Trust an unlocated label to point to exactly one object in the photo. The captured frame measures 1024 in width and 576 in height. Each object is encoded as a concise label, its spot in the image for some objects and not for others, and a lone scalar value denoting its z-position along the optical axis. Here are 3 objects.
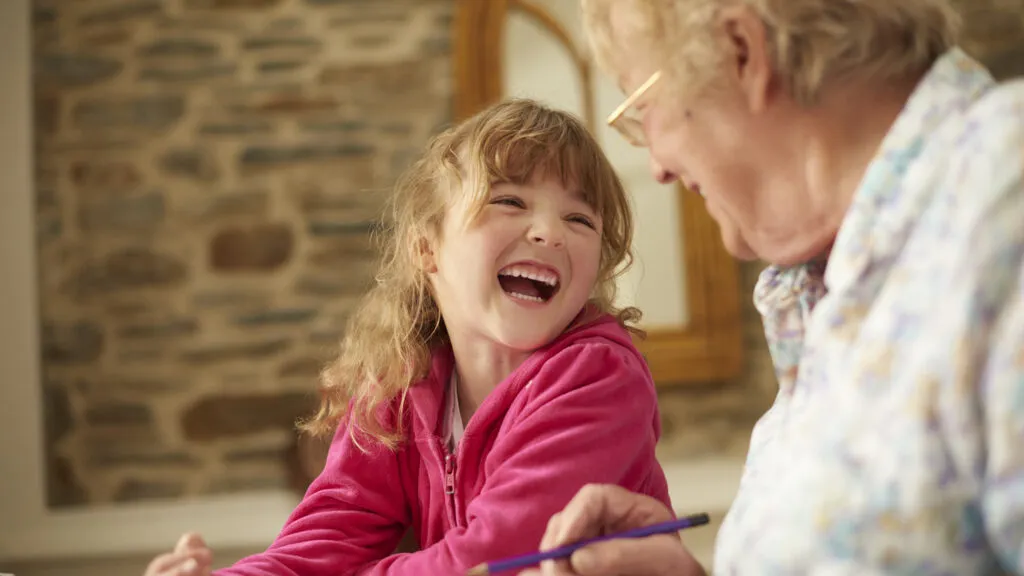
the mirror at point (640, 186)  4.14
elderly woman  0.71
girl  1.17
